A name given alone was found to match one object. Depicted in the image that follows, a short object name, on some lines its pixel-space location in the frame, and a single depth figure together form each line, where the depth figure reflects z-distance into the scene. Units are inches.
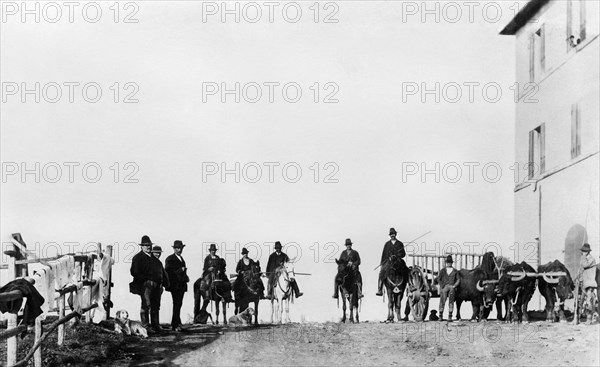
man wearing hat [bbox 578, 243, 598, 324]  860.0
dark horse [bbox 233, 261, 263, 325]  952.9
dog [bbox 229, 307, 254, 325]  921.5
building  1042.1
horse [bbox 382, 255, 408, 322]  960.3
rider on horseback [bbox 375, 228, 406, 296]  965.2
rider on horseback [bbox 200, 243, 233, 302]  949.8
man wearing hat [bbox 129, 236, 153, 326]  812.0
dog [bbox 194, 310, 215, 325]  953.5
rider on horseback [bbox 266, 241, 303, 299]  977.5
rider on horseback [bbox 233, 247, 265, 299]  957.8
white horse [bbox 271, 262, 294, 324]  978.1
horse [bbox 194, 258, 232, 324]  948.6
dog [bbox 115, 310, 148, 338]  773.3
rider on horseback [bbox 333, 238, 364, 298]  974.4
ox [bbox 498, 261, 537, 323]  908.6
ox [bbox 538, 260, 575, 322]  891.4
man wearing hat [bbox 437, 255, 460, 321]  958.4
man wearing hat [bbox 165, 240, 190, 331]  858.8
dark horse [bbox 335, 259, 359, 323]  966.4
